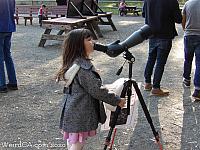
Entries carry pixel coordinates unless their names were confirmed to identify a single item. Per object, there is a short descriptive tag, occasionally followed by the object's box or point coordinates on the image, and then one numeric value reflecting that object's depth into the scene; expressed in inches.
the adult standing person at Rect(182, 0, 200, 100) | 219.9
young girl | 118.6
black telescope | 122.7
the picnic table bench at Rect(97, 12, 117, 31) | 513.2
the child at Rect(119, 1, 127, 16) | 791.7
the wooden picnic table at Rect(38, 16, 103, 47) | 386.0
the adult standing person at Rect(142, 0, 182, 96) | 217.3
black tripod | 127.2
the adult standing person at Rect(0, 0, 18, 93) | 228.8
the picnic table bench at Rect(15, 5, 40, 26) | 643.5
